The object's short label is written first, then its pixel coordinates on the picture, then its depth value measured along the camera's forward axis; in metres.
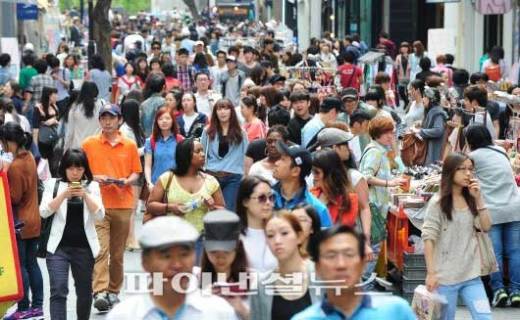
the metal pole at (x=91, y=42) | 38.61
